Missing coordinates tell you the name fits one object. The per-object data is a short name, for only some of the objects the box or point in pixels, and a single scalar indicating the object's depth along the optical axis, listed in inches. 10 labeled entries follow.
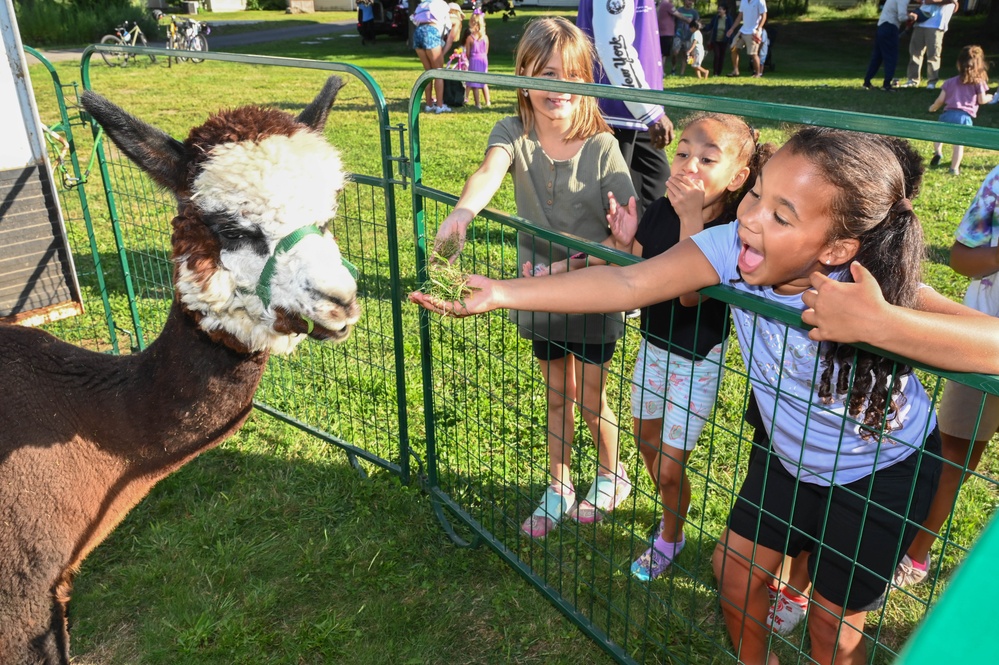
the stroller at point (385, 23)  991.0
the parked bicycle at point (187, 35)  772.0
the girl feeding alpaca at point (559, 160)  108.7
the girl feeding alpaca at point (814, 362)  65.5
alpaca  78.7
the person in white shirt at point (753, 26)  682.2
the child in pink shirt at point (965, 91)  328.8
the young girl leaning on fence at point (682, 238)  92.3
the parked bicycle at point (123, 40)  740.0
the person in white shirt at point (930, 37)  541.3
